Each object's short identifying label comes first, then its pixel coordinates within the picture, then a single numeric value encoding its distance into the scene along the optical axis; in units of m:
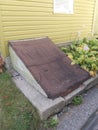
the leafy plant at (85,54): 2.26
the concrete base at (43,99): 1.58
